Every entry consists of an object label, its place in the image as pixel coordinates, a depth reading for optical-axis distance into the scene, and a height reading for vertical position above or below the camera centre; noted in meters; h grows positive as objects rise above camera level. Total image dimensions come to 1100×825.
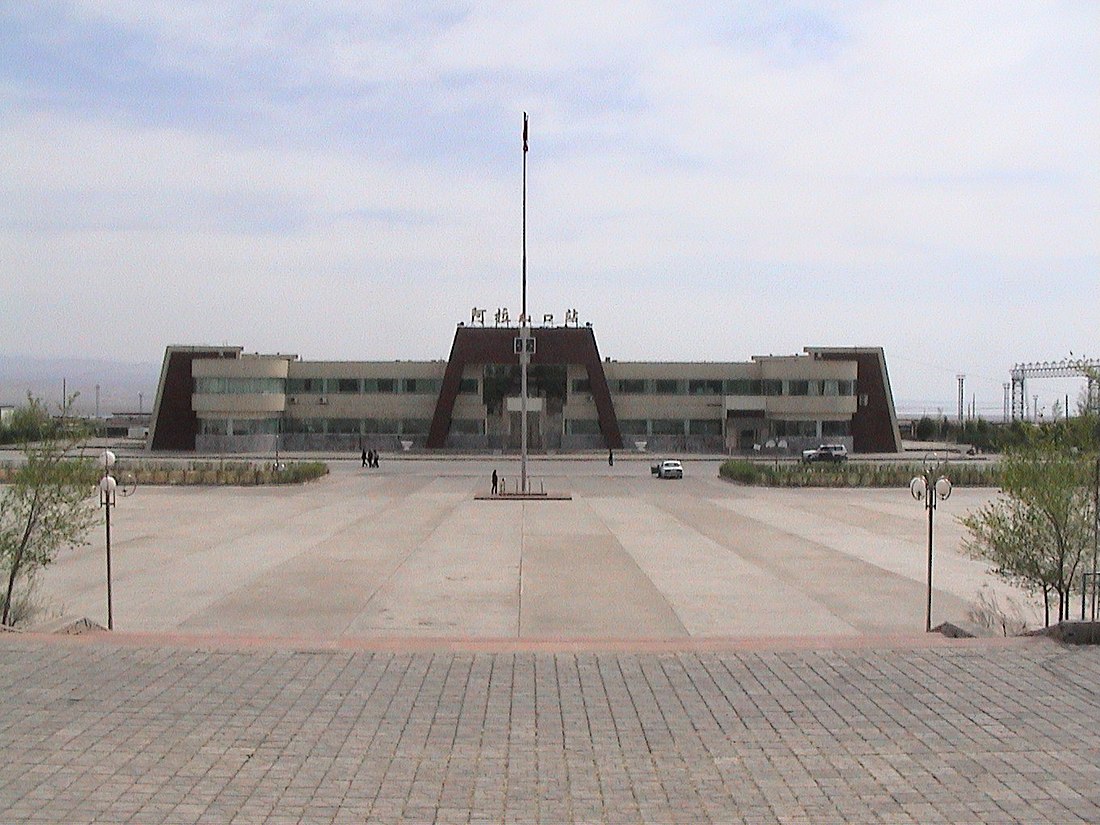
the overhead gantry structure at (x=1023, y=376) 139.60 +9.49
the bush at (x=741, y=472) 51.88 -2.02
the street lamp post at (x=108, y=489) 16.60 -1.13
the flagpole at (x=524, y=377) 43.75 +2.33
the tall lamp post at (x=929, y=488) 18.55 -0.96
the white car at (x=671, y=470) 55.72 -2.08
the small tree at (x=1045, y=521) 15.98 -1.35
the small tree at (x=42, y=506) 17.05 -1.43
